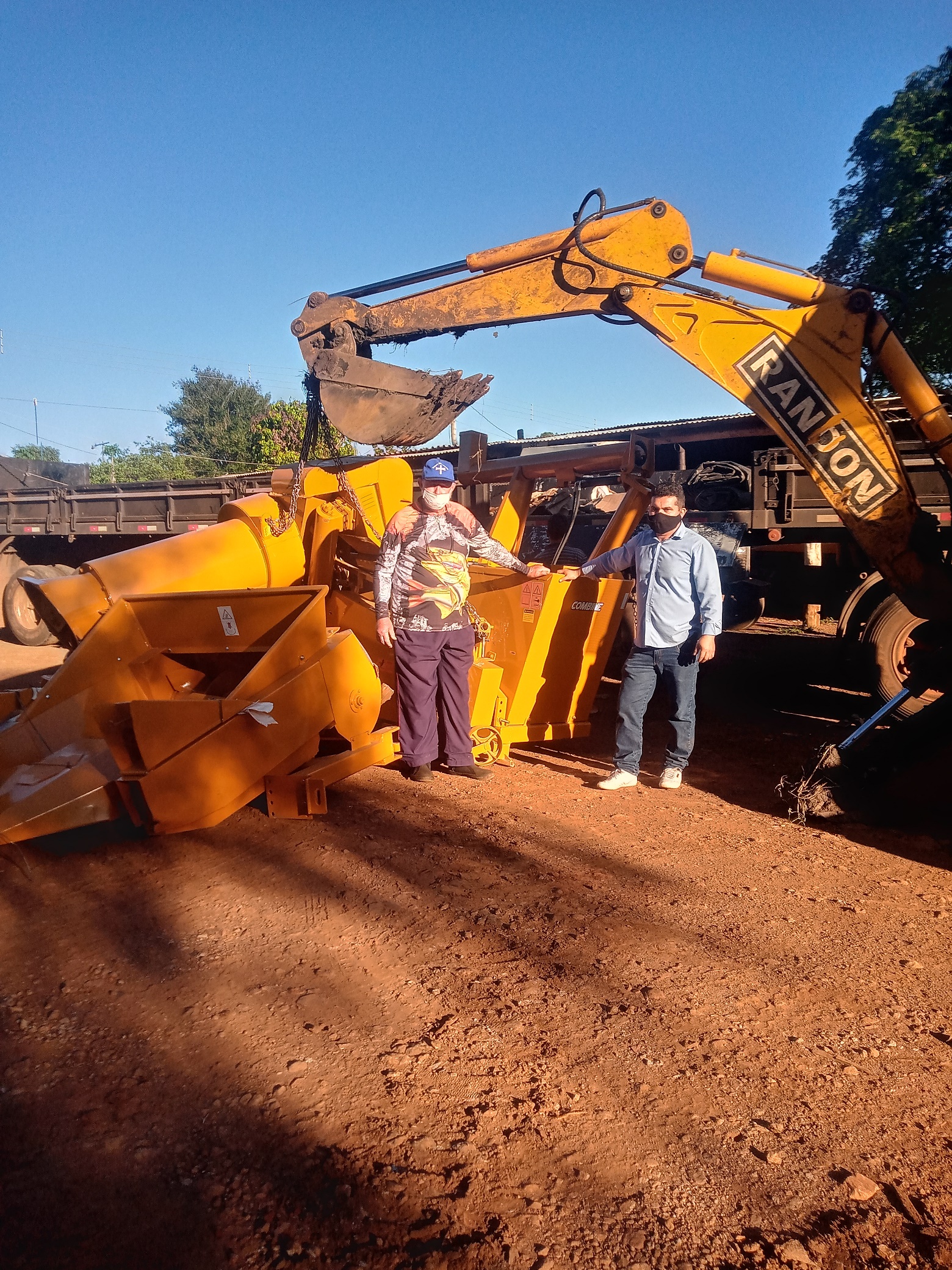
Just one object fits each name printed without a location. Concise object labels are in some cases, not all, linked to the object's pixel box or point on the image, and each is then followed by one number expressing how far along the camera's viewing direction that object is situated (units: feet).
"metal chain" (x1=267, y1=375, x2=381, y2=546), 18.10
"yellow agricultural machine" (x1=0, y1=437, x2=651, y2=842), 12.50
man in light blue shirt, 16.24
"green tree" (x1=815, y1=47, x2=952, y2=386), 47.70
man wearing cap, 15.55
